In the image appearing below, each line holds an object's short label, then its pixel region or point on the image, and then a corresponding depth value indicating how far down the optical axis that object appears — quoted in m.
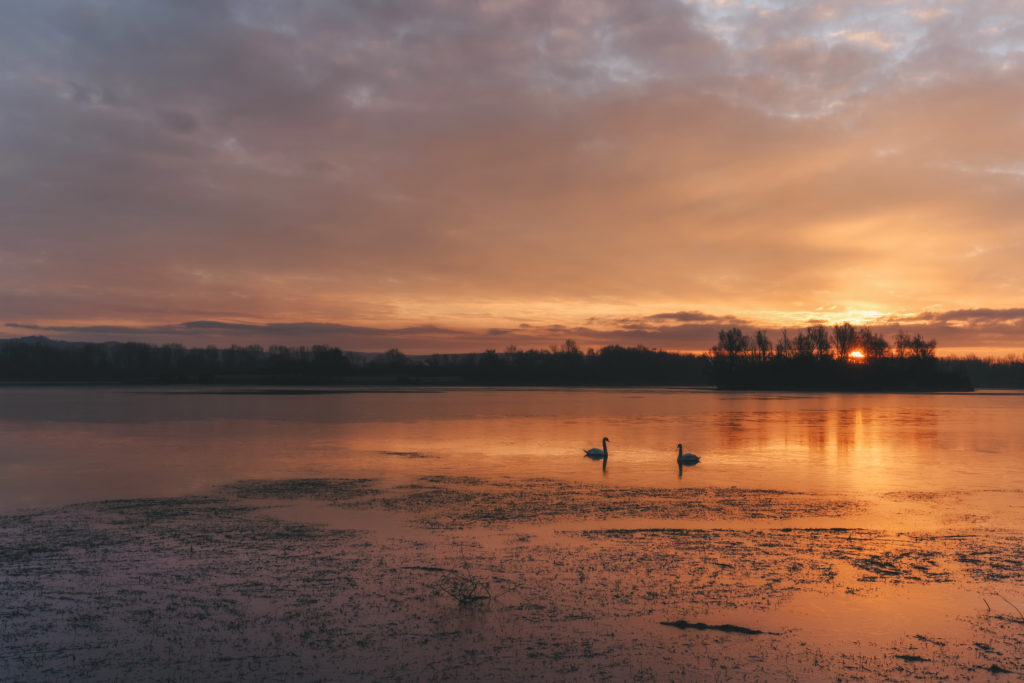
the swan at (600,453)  22.61
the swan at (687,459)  21.49
